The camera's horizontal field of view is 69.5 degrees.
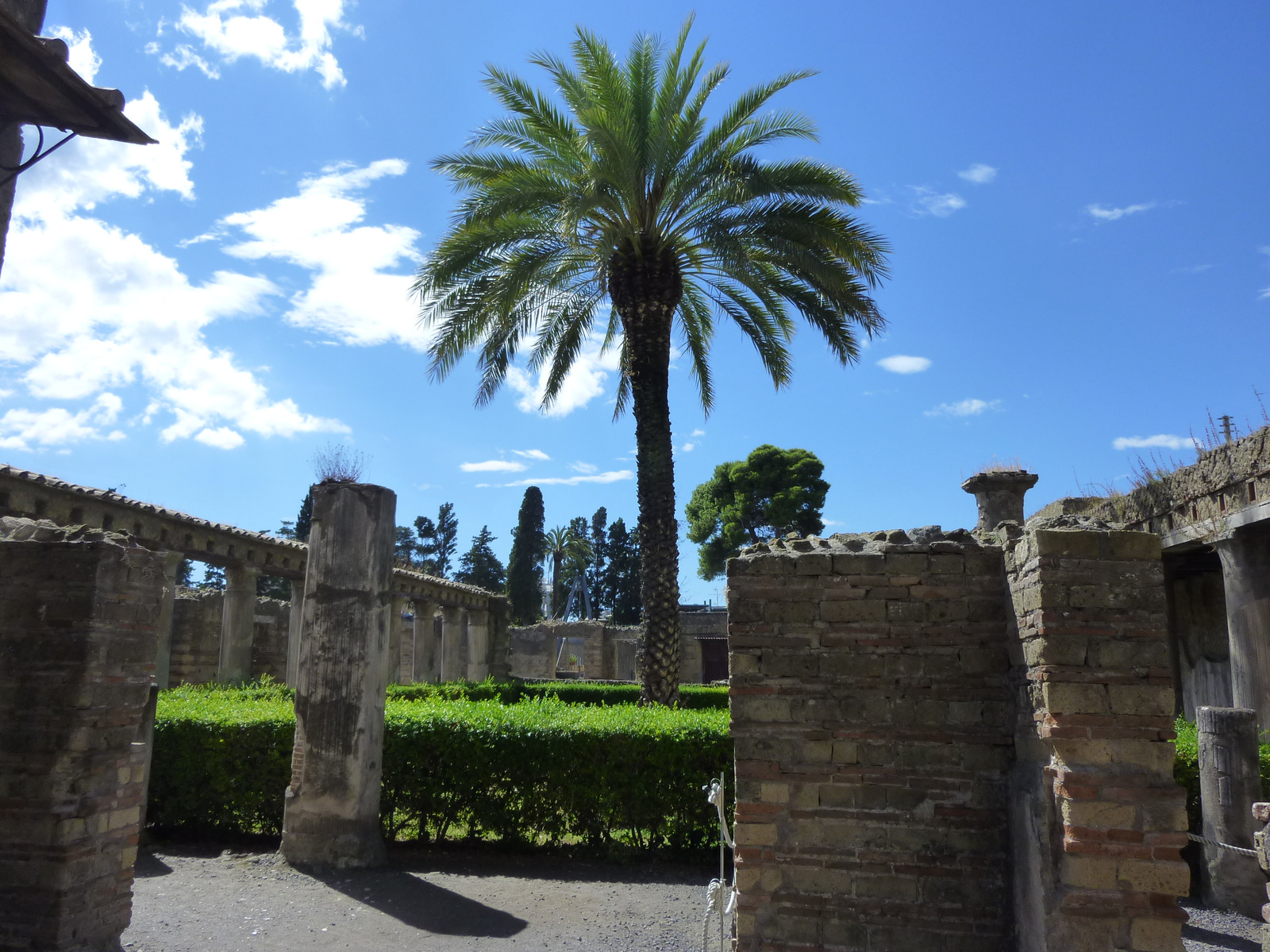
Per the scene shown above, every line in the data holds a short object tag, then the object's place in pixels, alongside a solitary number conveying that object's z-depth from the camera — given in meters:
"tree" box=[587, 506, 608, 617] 55.22
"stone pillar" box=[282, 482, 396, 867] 7.32
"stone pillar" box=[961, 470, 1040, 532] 11.30
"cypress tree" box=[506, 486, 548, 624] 37.78
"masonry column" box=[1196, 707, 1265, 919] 6.47
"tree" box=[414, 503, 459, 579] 58.38
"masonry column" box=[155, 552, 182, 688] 11.20
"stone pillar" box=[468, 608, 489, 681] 24.31
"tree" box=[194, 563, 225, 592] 45.56
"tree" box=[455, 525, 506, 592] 52.88
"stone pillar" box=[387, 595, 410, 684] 19.23
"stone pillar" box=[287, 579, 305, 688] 15.84
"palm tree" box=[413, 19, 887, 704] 10.85
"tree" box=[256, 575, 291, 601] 42.47
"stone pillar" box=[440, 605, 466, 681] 23.19
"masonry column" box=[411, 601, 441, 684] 21.69
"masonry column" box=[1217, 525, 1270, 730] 9.51
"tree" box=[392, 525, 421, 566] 56.78
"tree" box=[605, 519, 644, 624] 49.09
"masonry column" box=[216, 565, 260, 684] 14.48
